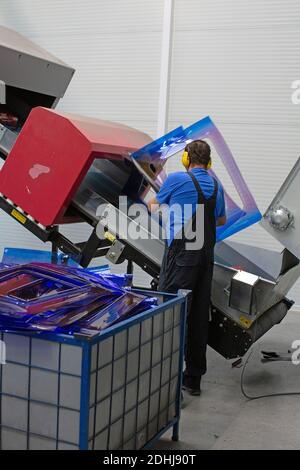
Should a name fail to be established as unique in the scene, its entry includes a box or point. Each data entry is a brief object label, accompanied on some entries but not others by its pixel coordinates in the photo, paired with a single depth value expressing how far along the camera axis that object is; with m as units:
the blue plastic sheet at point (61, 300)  1.94
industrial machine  3.27
